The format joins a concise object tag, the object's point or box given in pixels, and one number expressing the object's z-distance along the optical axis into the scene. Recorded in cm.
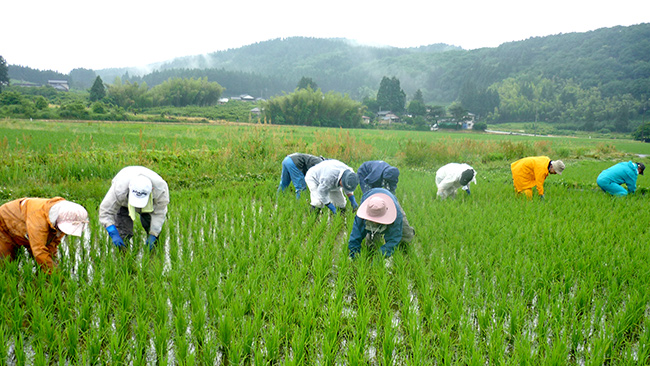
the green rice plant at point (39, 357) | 173
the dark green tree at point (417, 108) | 4688
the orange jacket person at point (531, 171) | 559
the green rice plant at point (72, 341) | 192
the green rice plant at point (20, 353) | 176
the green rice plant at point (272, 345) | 193
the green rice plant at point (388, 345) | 190
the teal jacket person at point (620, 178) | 603
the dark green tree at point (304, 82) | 4909
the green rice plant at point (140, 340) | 182
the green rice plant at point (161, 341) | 192
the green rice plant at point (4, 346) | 178
